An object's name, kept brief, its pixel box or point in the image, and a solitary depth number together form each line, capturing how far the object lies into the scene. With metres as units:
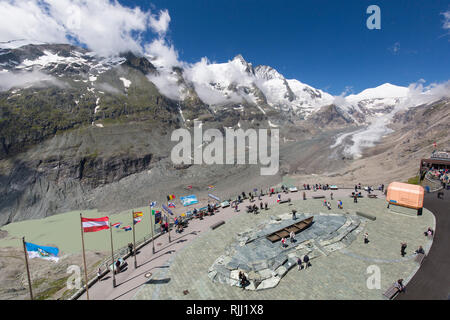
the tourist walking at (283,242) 21.62
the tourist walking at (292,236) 22.54
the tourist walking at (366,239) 21.64
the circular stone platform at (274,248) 18.00
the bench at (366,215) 26.21
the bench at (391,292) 14.94
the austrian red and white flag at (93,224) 15.99
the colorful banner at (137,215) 22.48
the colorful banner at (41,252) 13.12
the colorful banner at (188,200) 39.12
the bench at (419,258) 17.98
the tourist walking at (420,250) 18.90
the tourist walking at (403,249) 19.09
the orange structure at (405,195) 25.77
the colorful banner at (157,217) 29.15
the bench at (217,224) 26.96
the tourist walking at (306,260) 18.83
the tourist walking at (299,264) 18.58
